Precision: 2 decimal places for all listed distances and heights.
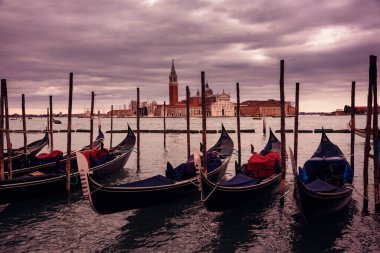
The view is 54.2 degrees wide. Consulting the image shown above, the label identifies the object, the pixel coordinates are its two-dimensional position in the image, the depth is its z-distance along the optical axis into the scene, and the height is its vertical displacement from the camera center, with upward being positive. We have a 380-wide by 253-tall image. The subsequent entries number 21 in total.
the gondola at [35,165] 13.38 -1.96
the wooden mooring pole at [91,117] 18.26 -0.29
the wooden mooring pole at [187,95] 17.26 +0.73
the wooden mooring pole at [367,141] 9.26 -0.83
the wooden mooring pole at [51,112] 20.04 -0.05
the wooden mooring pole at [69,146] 11.52 -1.11
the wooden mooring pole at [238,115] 16.01 -0.25
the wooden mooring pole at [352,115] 12.41 -0.23
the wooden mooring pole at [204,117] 10.66 -0.21
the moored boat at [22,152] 14.53 -1.99
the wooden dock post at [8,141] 11.84 -0.99
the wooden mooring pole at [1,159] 11.31 -1.45
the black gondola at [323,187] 8.37 -1.96
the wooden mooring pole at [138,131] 17.88 -1.04
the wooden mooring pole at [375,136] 9.05 -0.71
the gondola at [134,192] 8.35 -2.05
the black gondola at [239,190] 8.77 -2.06
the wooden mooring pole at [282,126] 10.48 -0.51
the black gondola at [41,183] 9.98 -2.12
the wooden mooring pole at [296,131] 11.78 -0.70
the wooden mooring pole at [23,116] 15.21 -0.19
